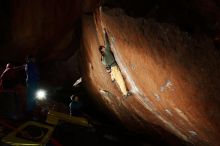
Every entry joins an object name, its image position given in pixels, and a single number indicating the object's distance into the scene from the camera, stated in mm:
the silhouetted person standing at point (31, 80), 4585
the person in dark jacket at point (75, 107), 5602
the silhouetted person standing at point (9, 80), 5603
